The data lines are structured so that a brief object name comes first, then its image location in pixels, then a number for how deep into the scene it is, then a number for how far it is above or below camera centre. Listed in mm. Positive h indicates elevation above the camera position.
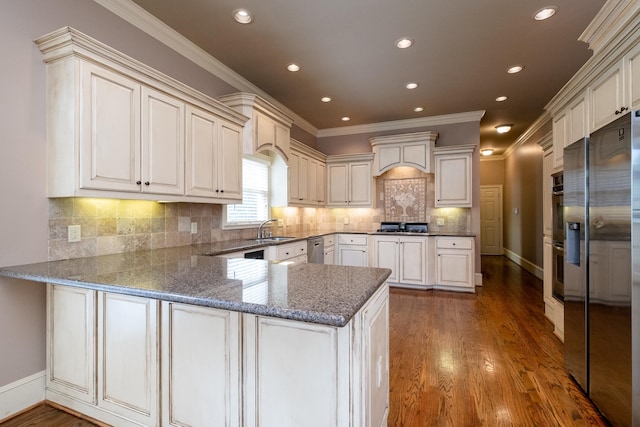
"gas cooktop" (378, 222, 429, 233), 5266 -237
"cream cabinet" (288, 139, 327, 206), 4555 +633
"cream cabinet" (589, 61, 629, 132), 2049 +864
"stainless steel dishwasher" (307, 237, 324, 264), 4277 -532
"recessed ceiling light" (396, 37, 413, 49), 2973 +1738
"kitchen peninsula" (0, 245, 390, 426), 1152 -605
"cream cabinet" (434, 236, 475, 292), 4668 -779
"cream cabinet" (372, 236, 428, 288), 4828 -727
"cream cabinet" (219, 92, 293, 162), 3348 +1116
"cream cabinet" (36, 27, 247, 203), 1815 +616
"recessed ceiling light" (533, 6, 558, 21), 2512 +1732
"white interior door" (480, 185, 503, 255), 8758 -152
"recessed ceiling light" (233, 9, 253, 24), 2537 +1721
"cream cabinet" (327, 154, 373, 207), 5496 +625
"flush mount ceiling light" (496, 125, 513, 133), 5726 +1661
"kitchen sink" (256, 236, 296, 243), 3578 -322
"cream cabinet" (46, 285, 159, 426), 1535 -789
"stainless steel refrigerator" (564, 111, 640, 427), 1565 -329
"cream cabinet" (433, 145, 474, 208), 4855 +634
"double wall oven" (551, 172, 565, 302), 2858 -233
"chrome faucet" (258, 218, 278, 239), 4012 -234
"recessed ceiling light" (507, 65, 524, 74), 3496 +1728
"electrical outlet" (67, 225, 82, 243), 2053 -135
